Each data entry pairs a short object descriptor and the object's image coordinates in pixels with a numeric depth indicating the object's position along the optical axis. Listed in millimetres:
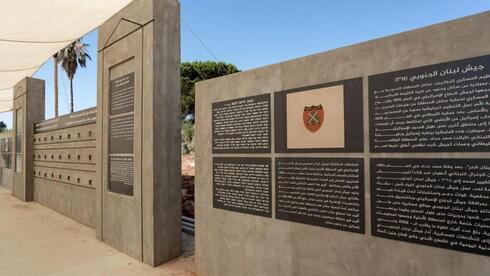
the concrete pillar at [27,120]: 12984
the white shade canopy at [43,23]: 6336
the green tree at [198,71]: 33562
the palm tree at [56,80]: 28578
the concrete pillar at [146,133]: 5500
